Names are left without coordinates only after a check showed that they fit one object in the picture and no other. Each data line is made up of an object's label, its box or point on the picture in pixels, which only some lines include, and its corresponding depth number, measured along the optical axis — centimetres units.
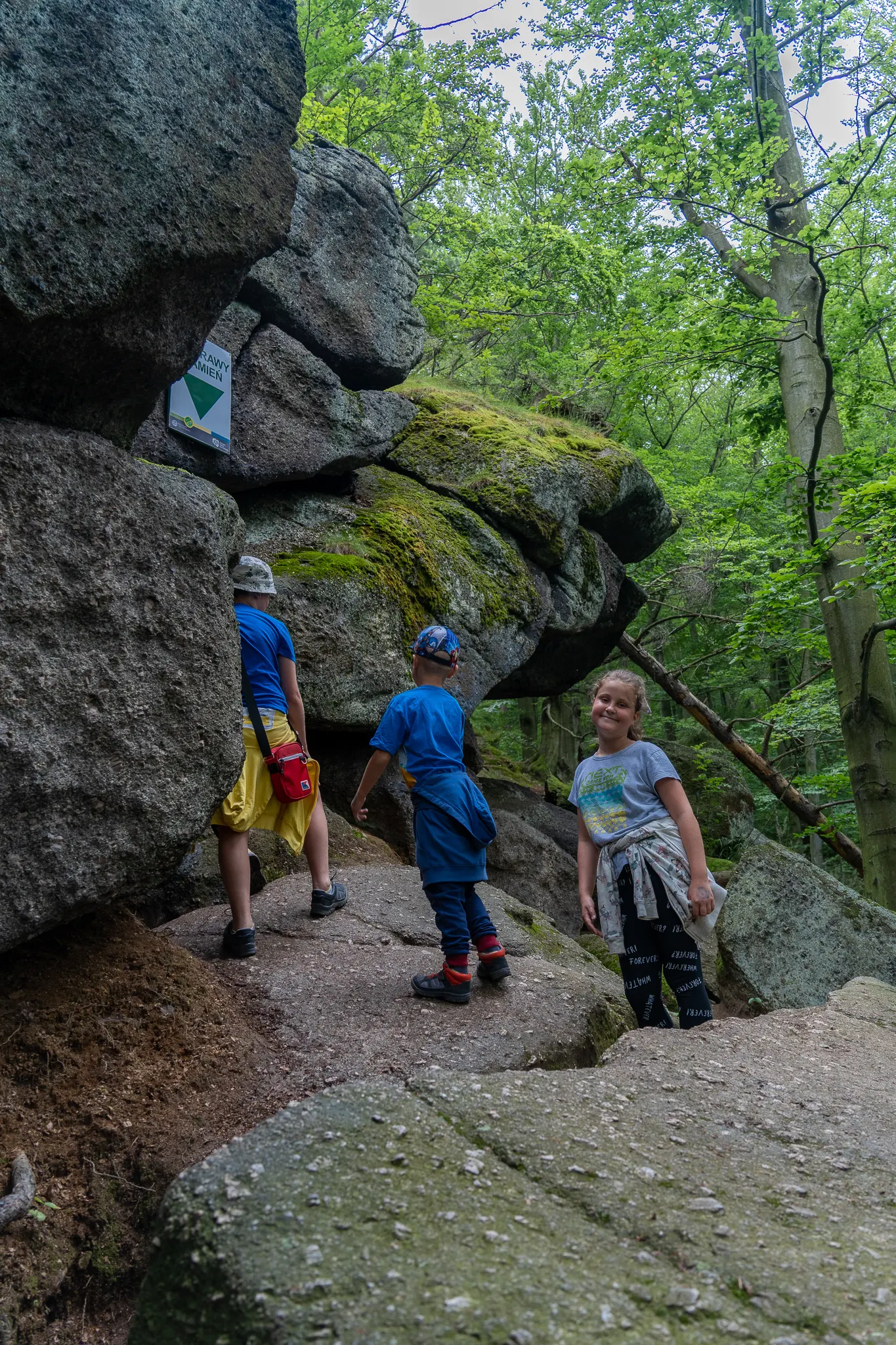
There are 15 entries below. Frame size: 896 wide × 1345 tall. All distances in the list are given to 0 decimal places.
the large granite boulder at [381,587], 713
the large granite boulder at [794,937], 597
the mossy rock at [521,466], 984
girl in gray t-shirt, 404
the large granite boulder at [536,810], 1229
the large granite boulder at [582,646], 1174
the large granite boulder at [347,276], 816
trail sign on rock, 658
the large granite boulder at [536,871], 1016
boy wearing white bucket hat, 432
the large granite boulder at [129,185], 289
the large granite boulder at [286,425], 730
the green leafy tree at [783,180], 997
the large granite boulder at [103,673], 297
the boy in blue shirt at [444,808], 403
